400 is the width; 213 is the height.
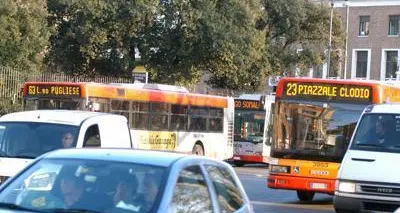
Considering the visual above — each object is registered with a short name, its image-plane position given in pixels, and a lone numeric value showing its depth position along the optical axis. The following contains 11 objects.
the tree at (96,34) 38.94
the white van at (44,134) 11.95
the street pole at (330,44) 52.40
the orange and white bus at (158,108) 21.20
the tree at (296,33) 52.53
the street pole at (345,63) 67.19
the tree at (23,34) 32.09
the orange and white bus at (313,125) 16.31
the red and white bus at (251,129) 34.28
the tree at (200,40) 40.44
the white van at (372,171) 12.24
